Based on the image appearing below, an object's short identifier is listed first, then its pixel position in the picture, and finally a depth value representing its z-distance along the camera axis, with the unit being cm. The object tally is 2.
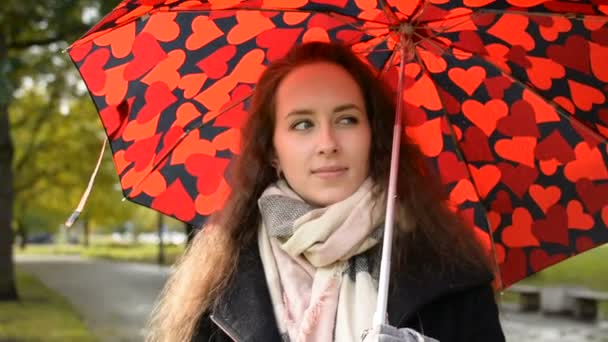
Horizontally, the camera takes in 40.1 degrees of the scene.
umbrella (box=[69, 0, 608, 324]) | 308
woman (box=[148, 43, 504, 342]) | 244
